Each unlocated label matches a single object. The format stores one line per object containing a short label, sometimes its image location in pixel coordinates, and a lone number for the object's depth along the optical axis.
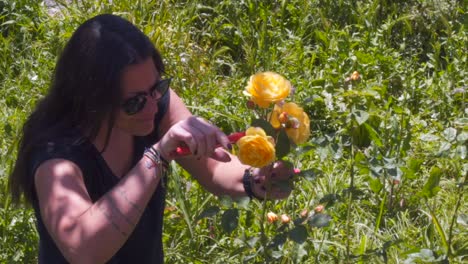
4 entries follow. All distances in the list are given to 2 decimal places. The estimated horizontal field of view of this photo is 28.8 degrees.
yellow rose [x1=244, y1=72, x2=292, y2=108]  2.04
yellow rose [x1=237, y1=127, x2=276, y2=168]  1.99
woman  2.23
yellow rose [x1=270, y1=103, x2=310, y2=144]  2.11
